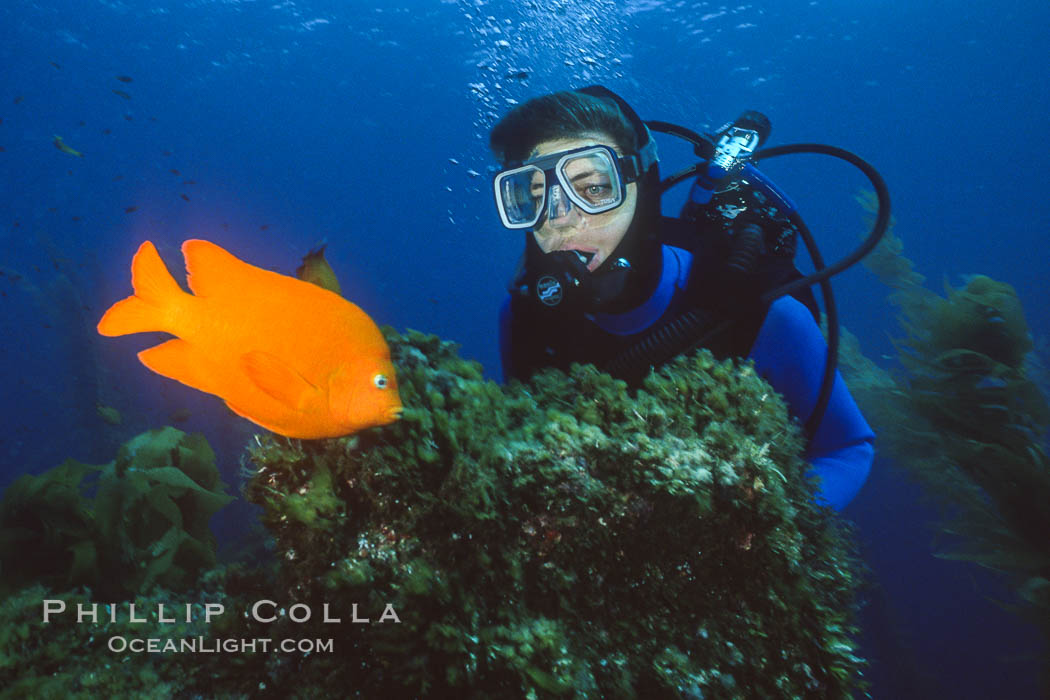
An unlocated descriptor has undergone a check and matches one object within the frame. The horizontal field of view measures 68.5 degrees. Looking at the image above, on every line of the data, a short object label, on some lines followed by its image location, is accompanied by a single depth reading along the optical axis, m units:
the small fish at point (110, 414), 1.97
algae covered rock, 0.45
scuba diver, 0.80
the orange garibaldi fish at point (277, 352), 0.41
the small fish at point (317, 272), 0.52
